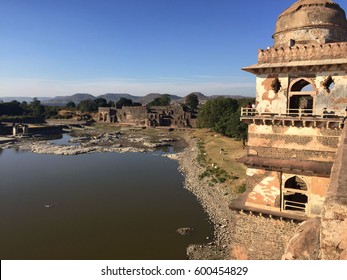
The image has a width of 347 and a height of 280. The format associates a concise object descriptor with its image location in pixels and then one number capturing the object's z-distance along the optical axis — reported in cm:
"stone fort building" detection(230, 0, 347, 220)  1384
